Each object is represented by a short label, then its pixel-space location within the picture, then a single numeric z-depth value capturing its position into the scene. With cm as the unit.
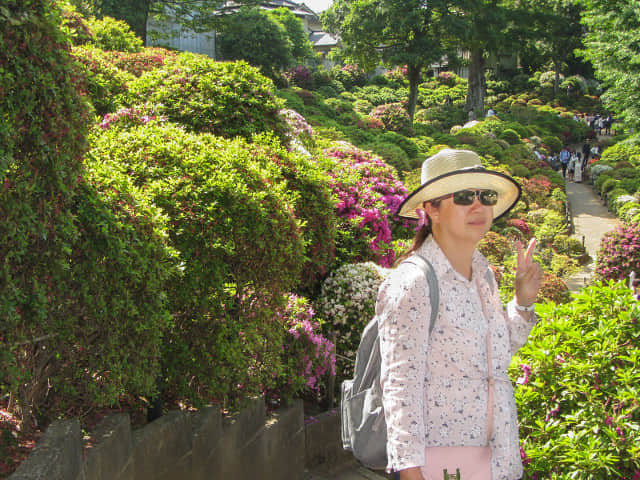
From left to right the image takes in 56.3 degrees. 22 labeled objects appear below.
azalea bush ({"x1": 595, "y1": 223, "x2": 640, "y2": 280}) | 1123
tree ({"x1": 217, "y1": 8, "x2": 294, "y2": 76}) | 3709
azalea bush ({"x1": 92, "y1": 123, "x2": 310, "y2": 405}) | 415
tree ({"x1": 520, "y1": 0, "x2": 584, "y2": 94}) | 3816
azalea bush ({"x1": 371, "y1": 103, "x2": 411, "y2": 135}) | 2984
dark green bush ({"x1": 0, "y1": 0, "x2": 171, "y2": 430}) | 269
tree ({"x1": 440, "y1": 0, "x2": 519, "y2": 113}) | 3225
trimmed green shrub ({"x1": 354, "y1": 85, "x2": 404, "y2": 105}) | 4246
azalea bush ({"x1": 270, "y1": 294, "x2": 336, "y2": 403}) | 523
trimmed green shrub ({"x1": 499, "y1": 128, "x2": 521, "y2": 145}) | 3048
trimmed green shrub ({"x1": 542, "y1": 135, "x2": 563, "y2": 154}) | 3359
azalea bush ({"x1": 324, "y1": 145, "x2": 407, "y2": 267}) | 752
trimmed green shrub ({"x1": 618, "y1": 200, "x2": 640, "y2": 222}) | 1855
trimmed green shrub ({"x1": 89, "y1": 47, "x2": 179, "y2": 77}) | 923
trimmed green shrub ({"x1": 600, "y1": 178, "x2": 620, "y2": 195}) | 2375
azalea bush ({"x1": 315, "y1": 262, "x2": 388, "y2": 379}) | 645
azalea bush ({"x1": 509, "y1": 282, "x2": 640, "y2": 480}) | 327
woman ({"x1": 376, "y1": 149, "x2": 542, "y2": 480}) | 232
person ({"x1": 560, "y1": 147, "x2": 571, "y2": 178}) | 2930
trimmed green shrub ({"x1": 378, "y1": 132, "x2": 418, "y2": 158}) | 2333
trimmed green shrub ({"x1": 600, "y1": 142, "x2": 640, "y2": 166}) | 2882
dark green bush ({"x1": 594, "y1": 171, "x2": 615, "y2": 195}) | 2500
